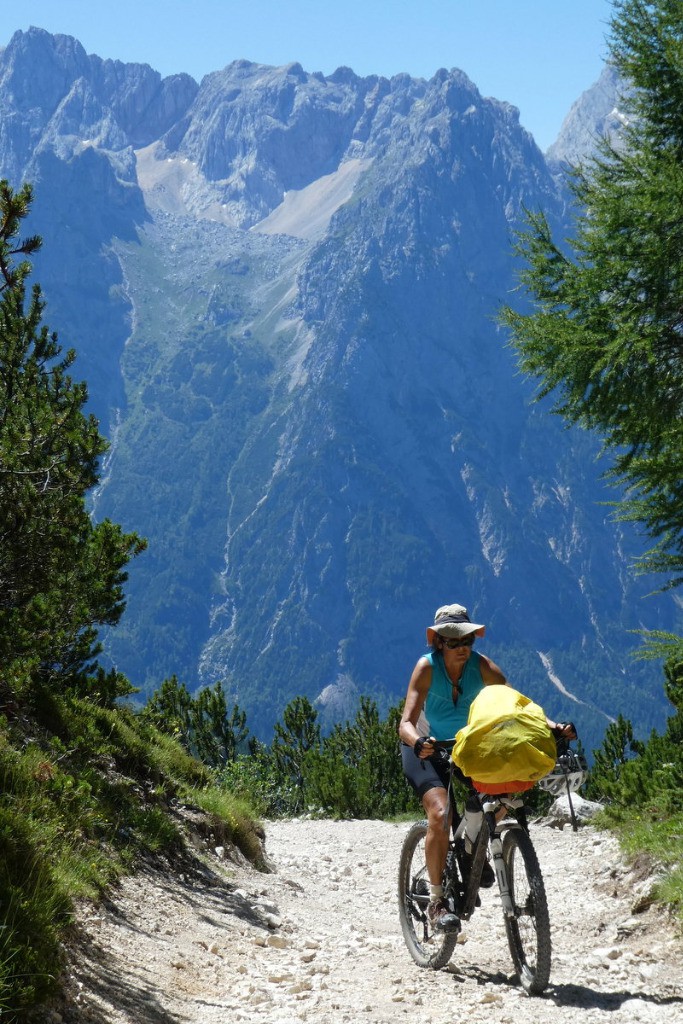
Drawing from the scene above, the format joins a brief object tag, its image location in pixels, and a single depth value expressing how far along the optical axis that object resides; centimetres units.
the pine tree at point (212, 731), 2348
